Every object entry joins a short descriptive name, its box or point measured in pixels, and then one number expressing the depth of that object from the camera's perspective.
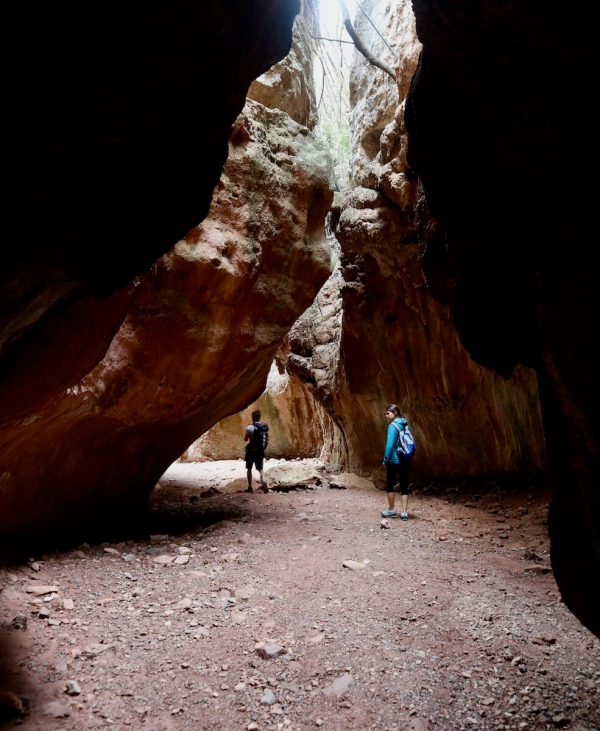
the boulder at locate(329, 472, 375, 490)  11.15
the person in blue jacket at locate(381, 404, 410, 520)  7.96
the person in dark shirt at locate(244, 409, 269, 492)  9.91
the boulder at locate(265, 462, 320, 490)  10.84
